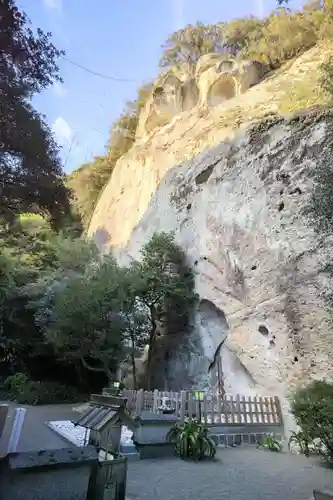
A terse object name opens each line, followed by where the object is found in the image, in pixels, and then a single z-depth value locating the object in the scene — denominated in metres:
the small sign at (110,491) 2.84
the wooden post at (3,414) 3.03
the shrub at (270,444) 7.99
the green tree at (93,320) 13.15
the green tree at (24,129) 5.11
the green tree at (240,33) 19.78
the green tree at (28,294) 15.97
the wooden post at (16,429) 3.89
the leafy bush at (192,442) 6.57
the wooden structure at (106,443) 2.76
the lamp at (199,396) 8.11
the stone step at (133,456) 6.27
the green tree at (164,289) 13.47
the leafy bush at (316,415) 6.22
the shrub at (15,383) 14.97
